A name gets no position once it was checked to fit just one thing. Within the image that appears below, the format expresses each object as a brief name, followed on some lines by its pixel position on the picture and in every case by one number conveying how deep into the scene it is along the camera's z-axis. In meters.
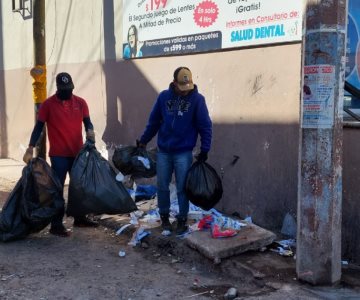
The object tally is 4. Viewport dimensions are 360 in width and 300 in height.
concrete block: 4.71
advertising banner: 5.27
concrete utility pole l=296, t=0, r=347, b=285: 3.94
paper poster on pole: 3.94
